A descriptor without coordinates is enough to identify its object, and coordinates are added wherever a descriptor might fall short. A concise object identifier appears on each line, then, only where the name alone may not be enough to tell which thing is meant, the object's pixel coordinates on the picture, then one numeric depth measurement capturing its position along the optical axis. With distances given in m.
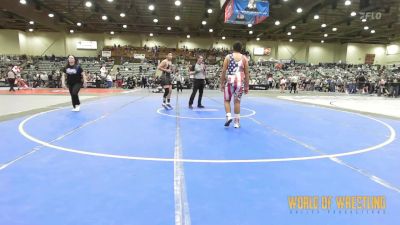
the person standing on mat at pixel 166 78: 9.33
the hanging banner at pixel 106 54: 38.66
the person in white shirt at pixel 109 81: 25.23
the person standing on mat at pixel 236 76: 6.41
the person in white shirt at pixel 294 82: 22.48
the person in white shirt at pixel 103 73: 24.86
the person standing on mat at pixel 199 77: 9.54
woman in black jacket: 8.52
